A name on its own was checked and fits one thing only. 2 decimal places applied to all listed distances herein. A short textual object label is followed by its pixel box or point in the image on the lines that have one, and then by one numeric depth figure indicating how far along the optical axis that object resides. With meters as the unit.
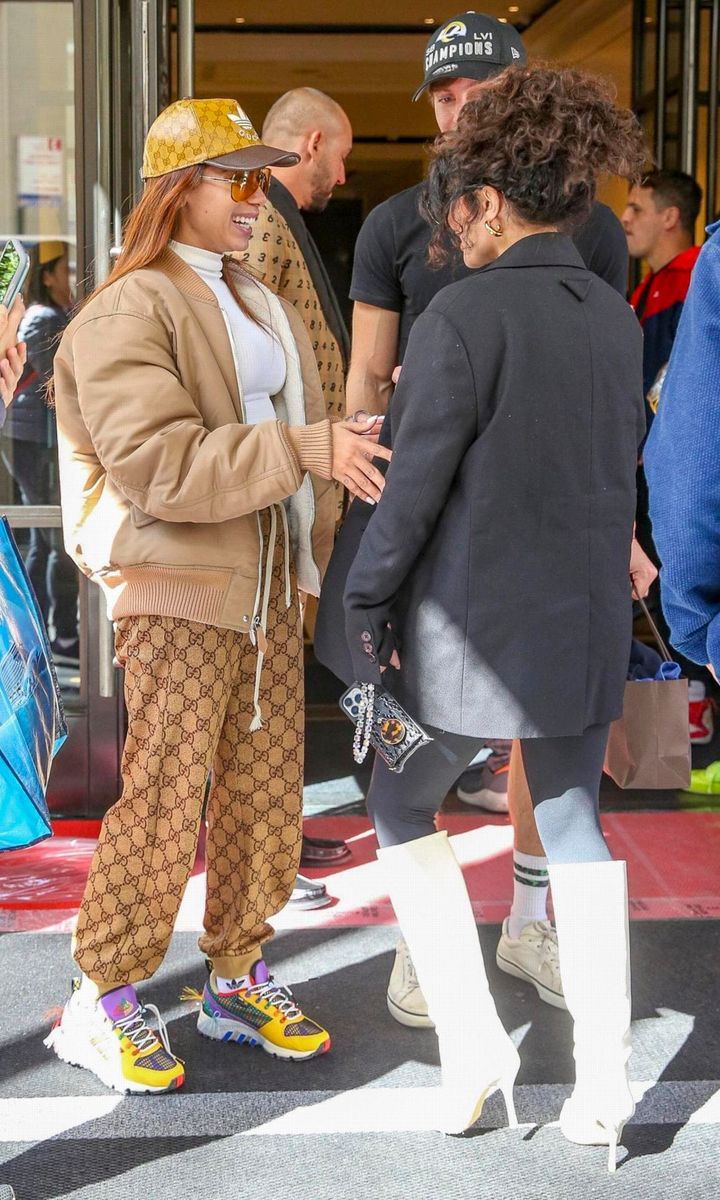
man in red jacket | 4.81
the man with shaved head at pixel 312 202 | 3.27
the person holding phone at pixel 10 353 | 2.09
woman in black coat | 2.11
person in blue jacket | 1.60
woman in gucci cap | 2.33
